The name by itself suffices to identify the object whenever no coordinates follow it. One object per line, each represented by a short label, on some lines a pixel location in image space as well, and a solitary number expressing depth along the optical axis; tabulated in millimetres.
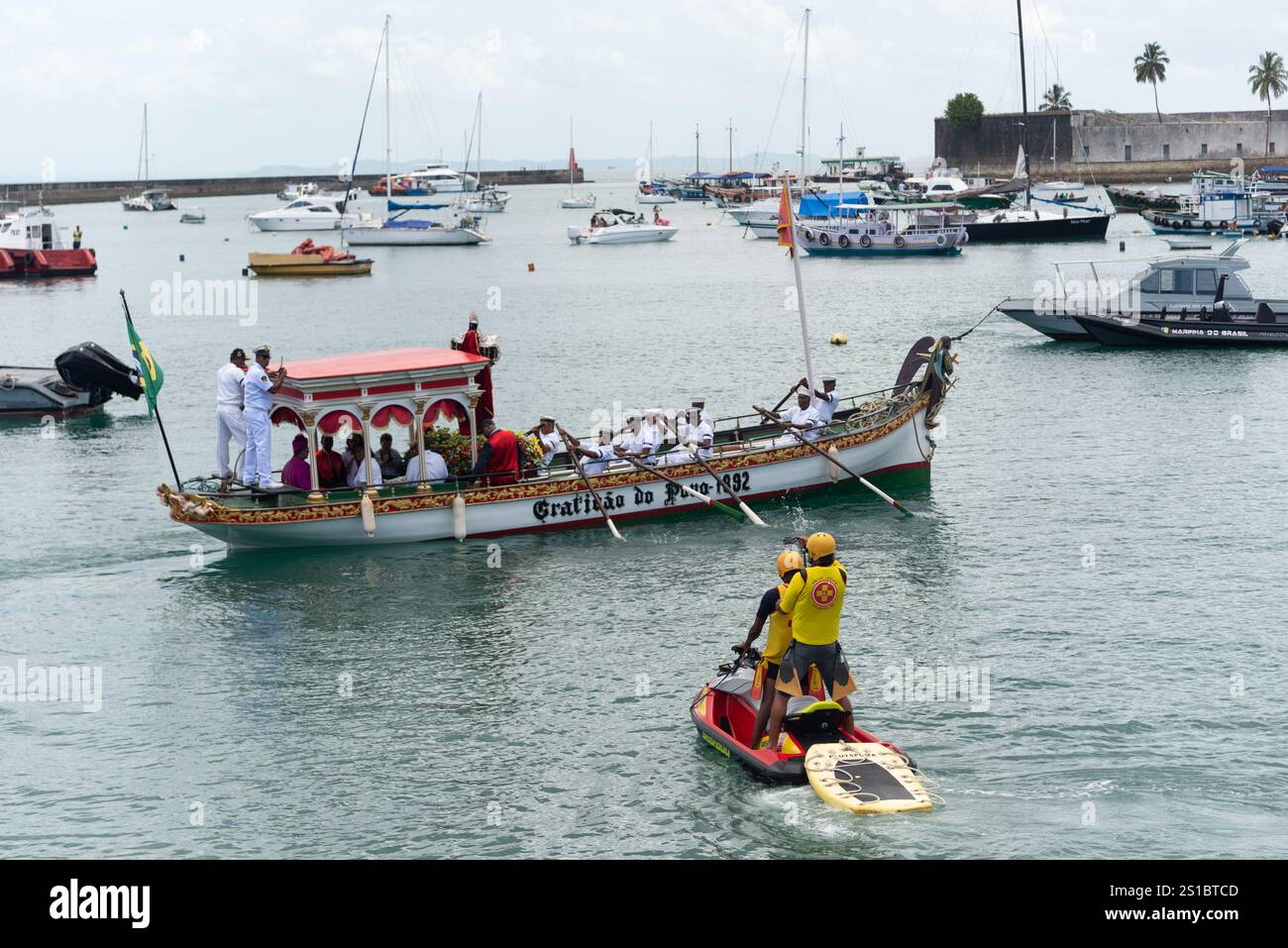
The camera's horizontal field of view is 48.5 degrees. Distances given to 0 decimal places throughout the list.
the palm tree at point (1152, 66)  173125
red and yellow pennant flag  30920
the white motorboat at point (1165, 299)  52500
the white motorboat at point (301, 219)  146375
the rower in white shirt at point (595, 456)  28781
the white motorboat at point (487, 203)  177500
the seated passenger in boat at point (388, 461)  28312
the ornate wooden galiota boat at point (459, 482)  26609
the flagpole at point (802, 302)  30656
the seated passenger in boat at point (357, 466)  27641
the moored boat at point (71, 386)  44250
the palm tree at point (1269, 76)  167500
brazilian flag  25684
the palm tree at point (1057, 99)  176375
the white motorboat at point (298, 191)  191875
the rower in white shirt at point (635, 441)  29453
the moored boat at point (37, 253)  90625
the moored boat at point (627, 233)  123438
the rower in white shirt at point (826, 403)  31078
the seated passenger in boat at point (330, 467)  27484
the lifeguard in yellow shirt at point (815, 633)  15344
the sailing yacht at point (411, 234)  120562
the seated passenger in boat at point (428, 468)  27812
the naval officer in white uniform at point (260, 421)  26109
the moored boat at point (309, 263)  95312
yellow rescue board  15203
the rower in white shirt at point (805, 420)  30938
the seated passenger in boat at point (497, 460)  28094
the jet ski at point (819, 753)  15320
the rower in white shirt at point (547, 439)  29406
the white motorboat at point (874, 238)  99188
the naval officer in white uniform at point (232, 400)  26594
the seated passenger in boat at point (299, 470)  27328
